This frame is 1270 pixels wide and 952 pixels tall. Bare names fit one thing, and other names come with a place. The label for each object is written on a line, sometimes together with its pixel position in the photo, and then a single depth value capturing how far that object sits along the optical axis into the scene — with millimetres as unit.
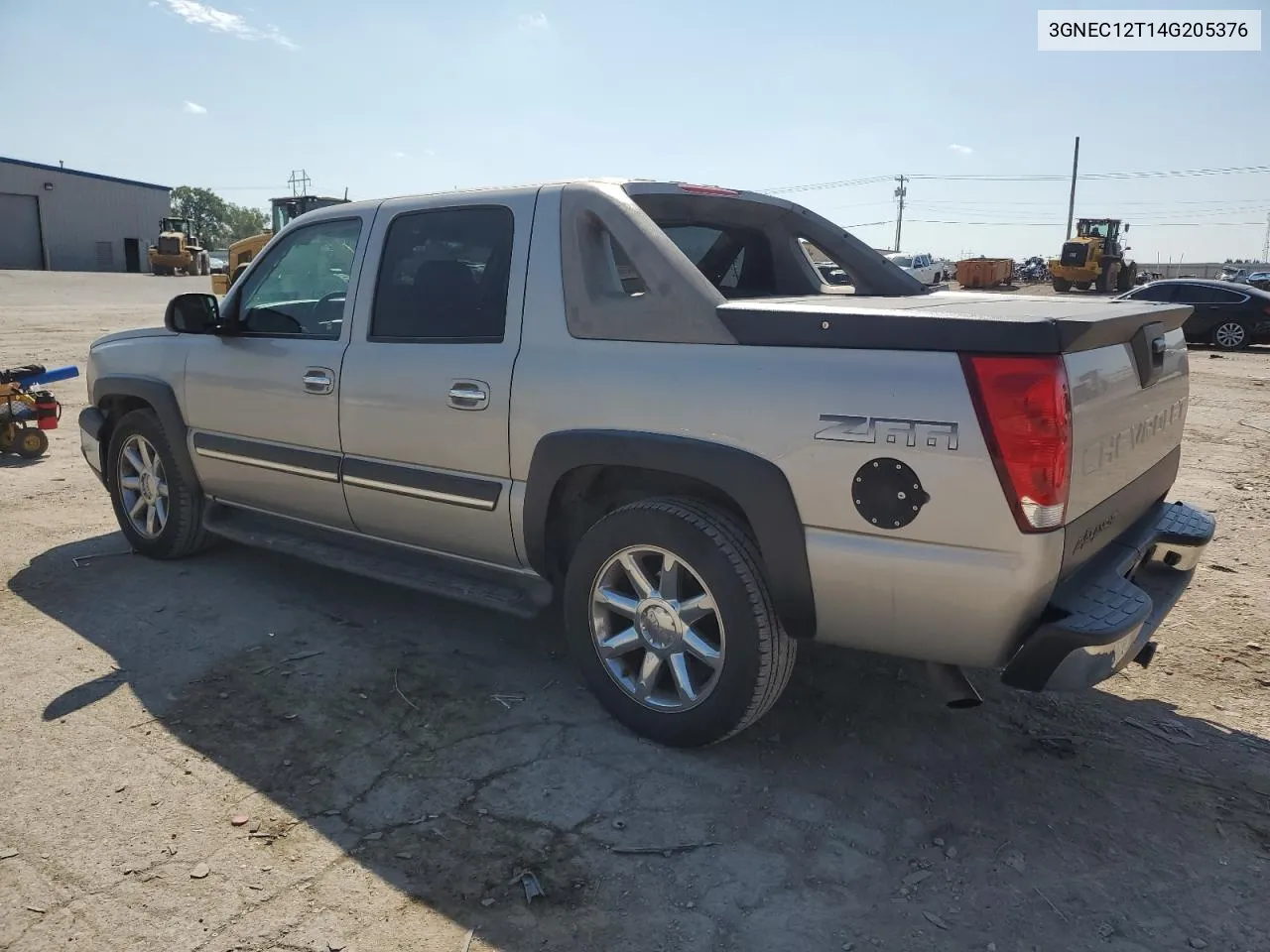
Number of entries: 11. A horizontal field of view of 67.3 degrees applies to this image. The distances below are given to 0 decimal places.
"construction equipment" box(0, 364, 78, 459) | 7477
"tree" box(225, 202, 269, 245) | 129750
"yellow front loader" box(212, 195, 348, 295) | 22875
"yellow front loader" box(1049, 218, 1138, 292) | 34812
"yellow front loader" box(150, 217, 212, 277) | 48719
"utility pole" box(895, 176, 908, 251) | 87375
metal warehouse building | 52281
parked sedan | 19297
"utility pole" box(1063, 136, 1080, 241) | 66938
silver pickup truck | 2580
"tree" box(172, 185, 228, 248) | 123938
